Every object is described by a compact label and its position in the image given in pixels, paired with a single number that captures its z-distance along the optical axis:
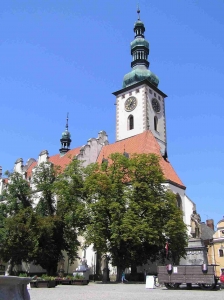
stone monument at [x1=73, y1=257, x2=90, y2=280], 26.78
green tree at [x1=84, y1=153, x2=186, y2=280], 23.92
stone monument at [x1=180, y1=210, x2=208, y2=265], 28.67
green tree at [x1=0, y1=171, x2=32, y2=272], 31.18
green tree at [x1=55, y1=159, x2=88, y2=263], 26.88
